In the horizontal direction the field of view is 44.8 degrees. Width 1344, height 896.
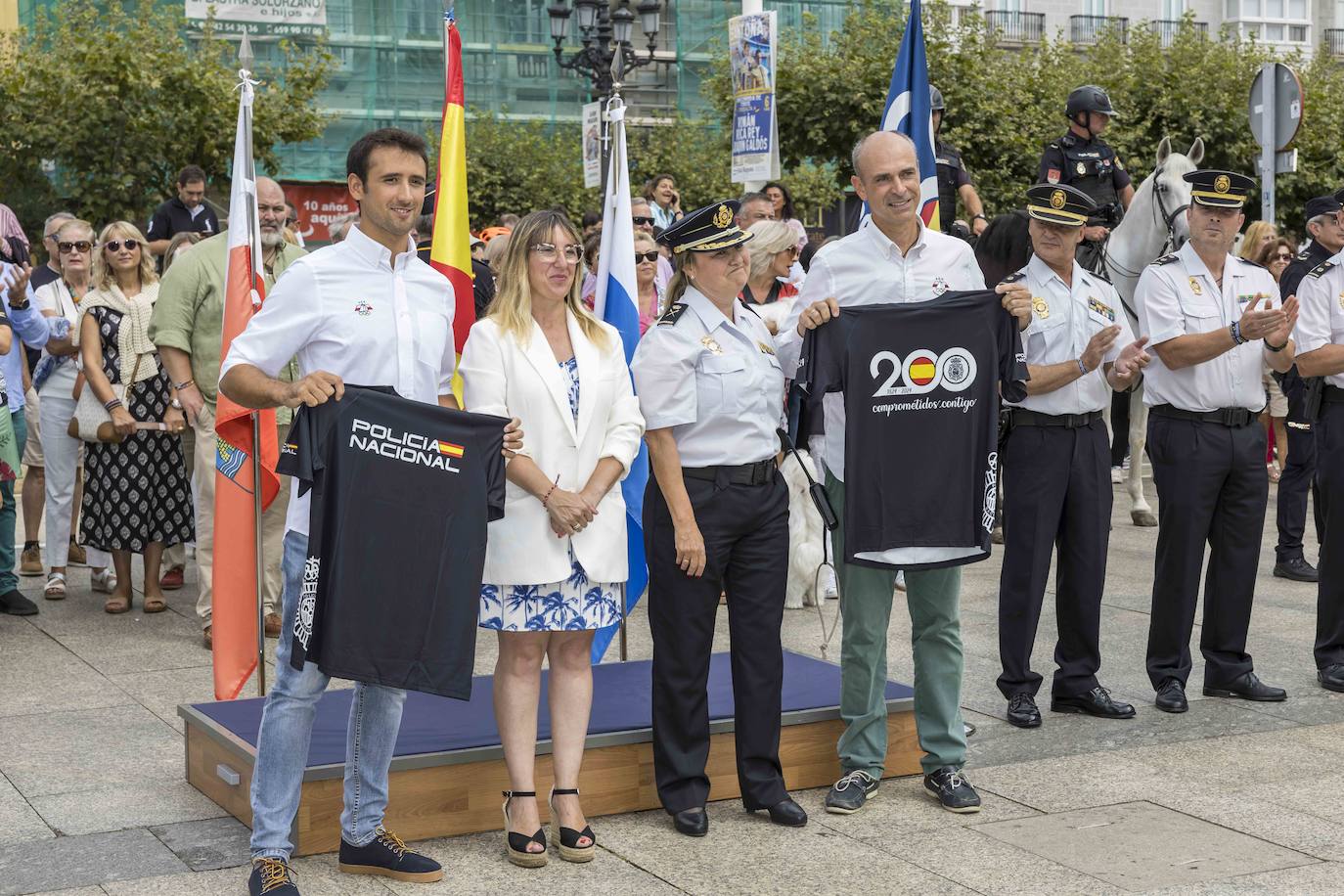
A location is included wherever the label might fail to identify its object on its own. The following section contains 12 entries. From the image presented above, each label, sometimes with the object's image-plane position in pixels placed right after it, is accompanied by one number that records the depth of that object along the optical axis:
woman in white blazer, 5.04
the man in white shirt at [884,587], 5.62
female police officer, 5.30
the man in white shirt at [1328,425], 7.42
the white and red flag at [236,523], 6.37
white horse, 10.45
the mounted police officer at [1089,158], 11.01
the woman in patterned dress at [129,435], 9.10
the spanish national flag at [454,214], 6.30
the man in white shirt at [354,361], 4.66
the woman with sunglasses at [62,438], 9.69
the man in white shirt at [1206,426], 6.83
